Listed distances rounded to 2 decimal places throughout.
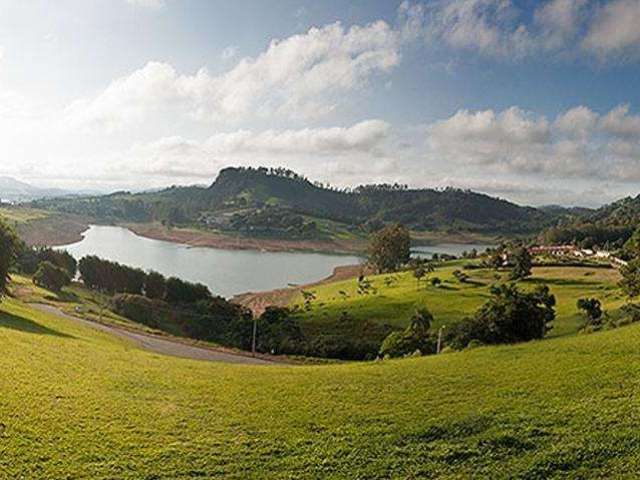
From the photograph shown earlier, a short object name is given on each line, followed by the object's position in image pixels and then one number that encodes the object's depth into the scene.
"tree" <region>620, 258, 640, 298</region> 41.22
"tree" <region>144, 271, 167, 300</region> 74.62
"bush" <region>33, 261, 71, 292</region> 67.81
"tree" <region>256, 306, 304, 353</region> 50.47
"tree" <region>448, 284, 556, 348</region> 31.94
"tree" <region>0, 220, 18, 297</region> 37.87
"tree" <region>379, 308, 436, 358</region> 37.38
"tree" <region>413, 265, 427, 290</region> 80.00
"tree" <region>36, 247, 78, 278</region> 84.38
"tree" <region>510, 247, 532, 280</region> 77.25
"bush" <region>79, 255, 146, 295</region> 76.69
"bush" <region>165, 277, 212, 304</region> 72.81
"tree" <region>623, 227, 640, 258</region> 40.38
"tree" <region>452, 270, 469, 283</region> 80.31
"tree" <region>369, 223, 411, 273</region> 112.81
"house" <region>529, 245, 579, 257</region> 106.68
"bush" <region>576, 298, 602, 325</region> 42.20
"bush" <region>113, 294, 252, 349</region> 57.50
